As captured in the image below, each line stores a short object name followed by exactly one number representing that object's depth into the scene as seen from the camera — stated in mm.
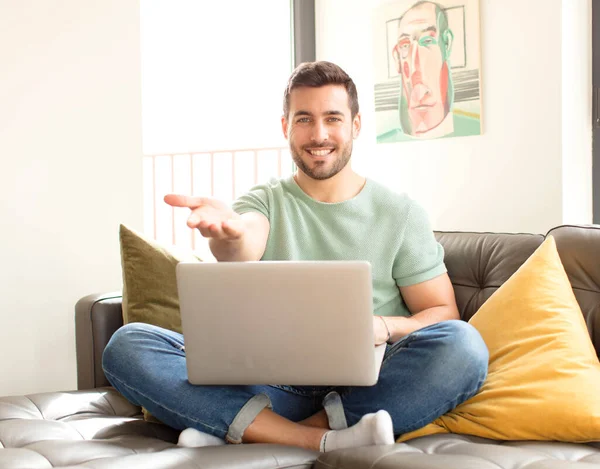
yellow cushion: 1690
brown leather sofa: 1521
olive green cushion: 2117
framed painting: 2998
